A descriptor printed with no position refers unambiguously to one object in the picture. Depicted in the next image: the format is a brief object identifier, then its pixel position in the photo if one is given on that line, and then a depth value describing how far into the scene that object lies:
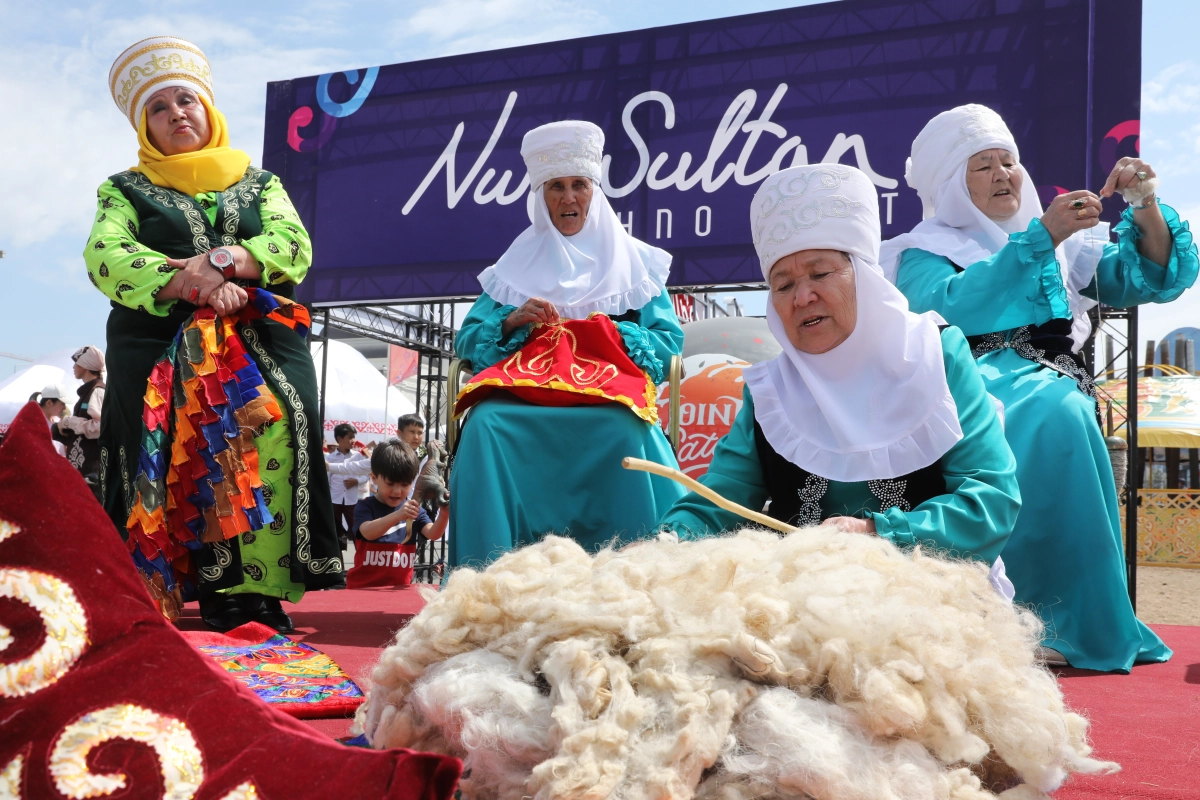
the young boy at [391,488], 5.55
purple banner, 6.18
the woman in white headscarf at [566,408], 3.15
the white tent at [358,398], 18.17
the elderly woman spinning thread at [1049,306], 2.82
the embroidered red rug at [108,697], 0.90
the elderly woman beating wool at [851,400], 1.94
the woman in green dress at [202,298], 3.01
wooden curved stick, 1.77
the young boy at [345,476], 8.58
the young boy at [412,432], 7.55
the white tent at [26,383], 15.08
